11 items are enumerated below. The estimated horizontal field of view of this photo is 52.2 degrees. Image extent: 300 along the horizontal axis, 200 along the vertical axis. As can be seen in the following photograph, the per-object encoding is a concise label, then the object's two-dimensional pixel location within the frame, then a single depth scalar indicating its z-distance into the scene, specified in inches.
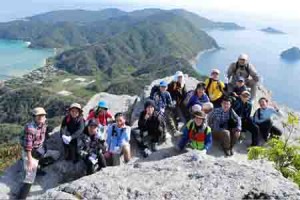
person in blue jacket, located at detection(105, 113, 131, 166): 336.5
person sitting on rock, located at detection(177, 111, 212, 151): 342.4
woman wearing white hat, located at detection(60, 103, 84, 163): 335.0
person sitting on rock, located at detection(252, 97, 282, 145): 404.4
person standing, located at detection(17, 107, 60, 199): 295.5
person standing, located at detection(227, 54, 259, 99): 450.8
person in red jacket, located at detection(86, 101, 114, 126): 374.1
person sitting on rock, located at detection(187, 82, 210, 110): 408.7
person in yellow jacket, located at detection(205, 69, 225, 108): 435.4
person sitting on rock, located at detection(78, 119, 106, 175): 315.9
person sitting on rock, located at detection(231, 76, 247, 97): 428.3
